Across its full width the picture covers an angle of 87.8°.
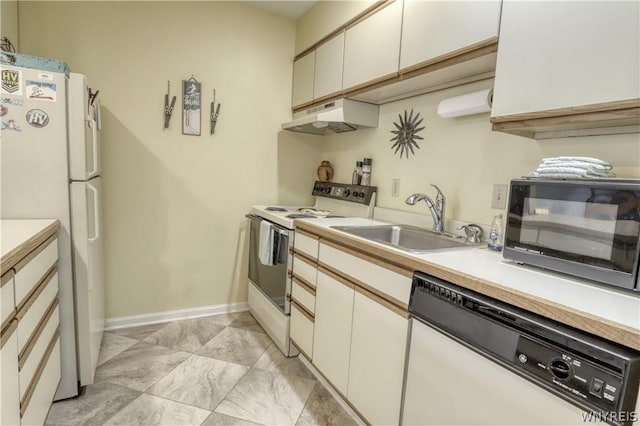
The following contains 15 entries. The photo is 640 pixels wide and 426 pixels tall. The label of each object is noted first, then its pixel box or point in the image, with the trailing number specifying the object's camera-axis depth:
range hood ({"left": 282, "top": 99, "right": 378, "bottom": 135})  2.29
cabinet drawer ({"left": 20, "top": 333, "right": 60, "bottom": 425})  1.18
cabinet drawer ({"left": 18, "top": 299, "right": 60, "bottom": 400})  1.14
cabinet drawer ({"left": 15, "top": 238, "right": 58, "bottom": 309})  1.12
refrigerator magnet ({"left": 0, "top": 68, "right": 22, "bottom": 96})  1.44
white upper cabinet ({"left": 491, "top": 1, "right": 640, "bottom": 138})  0.97
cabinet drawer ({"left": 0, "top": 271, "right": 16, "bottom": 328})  0.97
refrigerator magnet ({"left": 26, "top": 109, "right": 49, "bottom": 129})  1.50
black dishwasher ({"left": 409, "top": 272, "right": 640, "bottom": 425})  0.69
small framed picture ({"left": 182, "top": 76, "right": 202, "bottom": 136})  2.57
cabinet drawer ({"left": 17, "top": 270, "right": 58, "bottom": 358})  1.13
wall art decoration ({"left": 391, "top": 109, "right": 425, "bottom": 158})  2.09
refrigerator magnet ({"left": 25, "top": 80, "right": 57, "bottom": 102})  1.47
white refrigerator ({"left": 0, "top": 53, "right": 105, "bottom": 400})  1.48
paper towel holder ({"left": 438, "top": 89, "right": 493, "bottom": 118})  1.55
